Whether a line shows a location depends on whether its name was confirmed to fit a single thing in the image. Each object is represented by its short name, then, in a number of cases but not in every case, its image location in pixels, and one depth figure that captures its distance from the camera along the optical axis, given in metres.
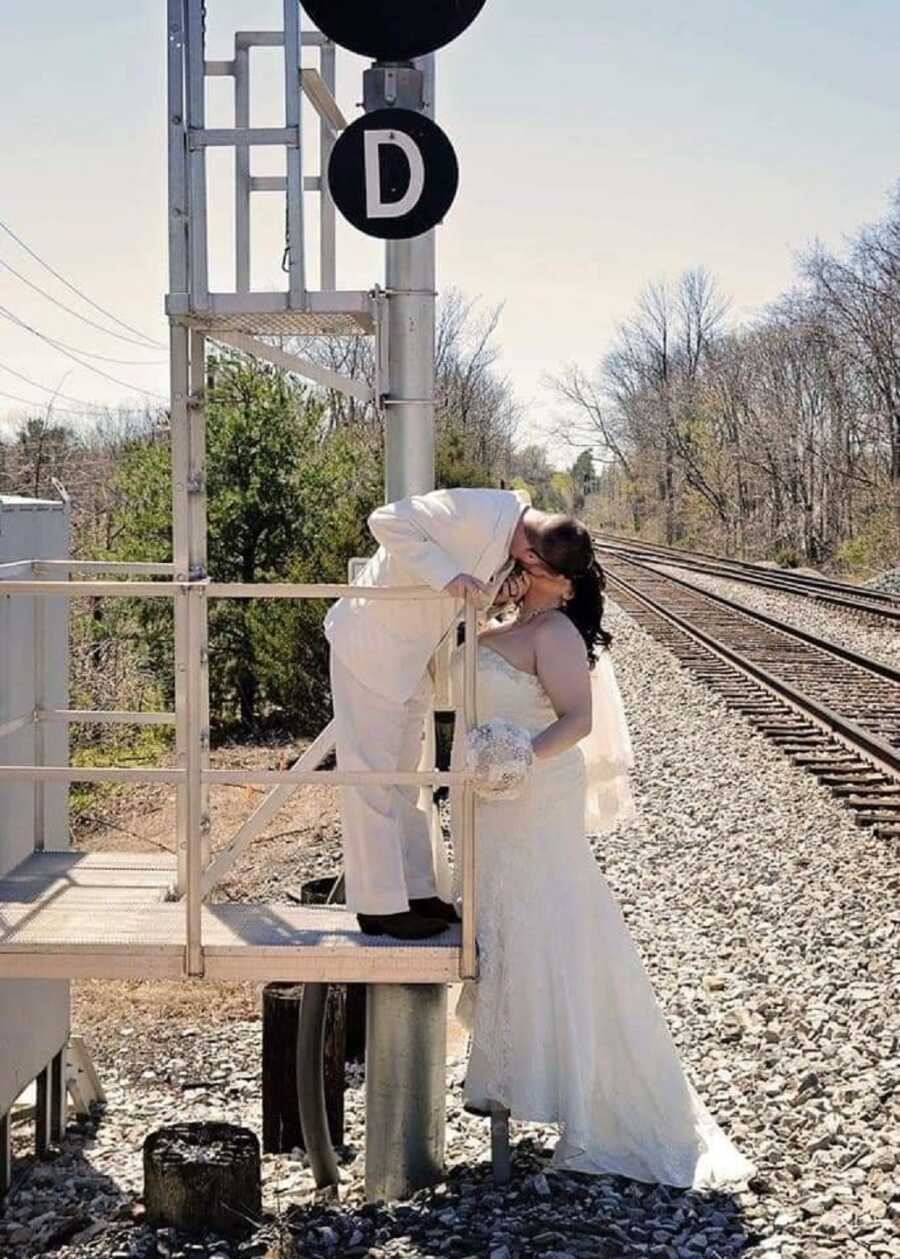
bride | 4.91
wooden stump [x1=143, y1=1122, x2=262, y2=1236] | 5.03
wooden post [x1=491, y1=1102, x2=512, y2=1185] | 4.95
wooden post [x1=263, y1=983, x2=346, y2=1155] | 6.29
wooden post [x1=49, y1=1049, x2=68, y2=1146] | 6.48
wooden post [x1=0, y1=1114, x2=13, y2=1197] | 5.95
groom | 4.71
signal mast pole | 5.11
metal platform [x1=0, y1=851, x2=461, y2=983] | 4.77
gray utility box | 5.64
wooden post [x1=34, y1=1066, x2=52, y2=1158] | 6.44
